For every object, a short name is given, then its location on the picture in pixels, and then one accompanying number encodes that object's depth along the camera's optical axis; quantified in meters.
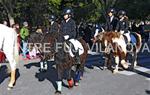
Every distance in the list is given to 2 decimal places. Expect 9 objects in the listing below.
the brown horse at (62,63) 9.17
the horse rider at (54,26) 10.40
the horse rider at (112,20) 12.85
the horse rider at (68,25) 9.46
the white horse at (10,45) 9.86
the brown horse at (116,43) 12.16
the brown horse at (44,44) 9.32
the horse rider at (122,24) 12.66
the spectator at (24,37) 17.23
